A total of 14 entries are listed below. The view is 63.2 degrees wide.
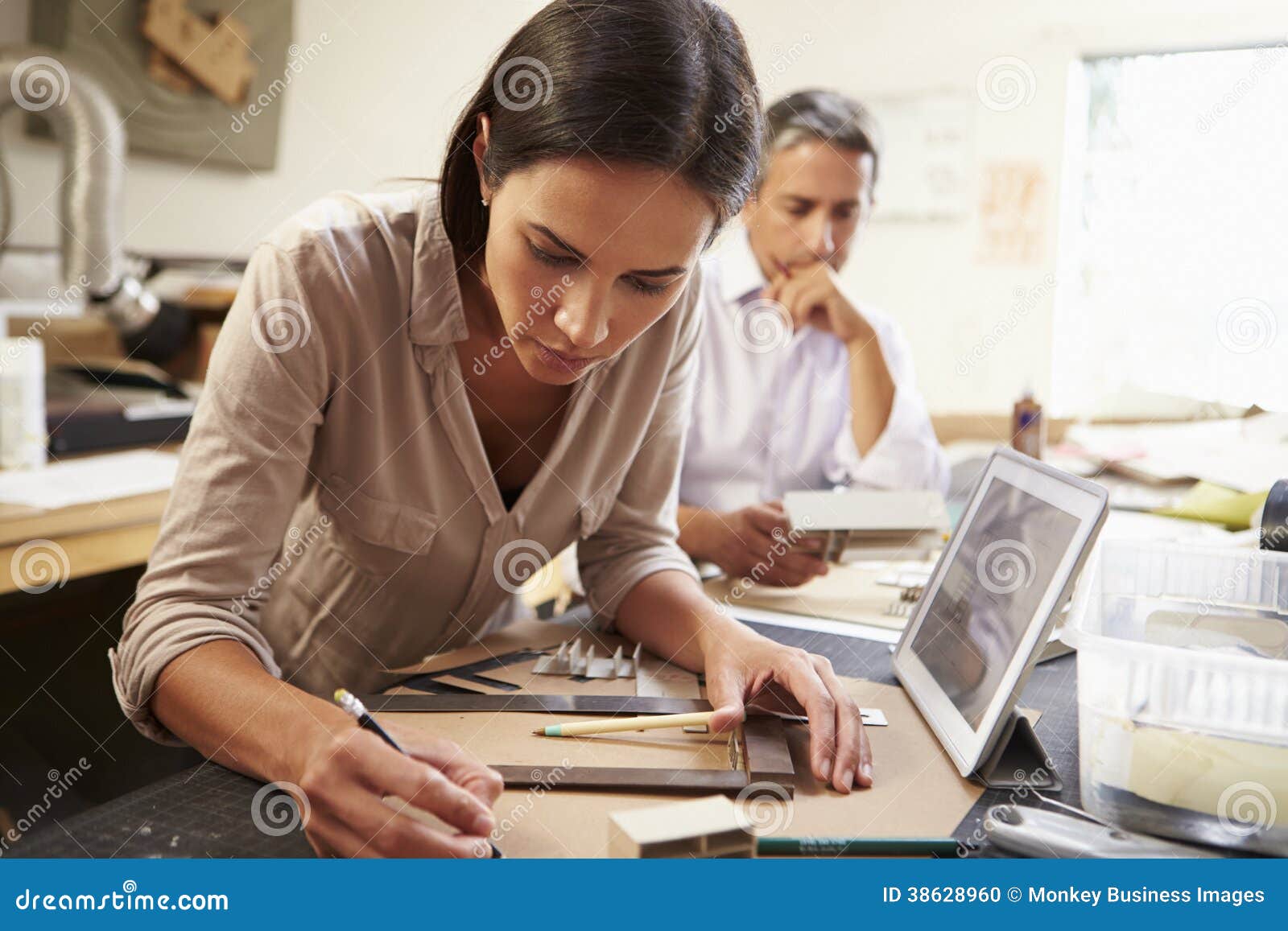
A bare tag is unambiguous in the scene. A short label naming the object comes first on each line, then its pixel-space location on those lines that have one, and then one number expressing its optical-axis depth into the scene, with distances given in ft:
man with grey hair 7.12
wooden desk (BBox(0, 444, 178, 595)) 5.43
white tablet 2.94
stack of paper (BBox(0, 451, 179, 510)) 5.81
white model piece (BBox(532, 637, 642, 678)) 3.81
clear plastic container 2.56
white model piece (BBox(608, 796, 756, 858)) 2.37
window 13.93
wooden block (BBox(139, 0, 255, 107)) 7.88
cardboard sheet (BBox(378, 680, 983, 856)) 2.66
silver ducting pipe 6.79
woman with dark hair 3.02
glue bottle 6.68
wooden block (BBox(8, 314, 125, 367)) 7.53
